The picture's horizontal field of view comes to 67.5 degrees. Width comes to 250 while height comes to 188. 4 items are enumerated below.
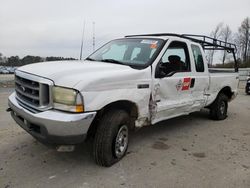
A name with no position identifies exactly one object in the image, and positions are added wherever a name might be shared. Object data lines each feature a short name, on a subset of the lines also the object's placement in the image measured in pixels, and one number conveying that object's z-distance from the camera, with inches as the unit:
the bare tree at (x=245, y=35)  1564.0
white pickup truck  88.5
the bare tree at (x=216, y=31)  1343.4
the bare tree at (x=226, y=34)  1583.9
